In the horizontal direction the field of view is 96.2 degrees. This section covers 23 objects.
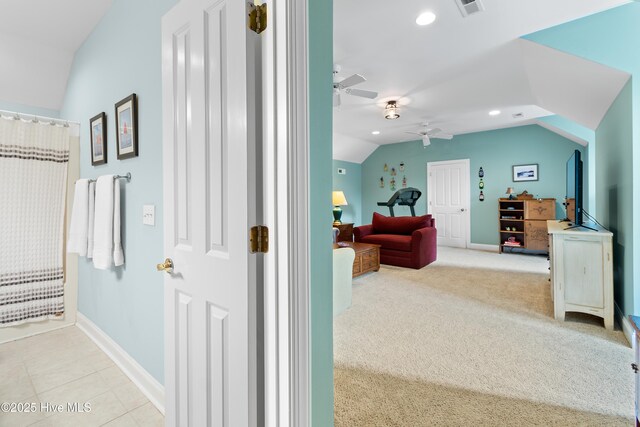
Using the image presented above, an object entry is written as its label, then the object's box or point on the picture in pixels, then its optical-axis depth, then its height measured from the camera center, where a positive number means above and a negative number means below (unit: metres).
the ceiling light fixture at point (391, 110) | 4.54 +1.60
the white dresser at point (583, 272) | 2.46 -0.57
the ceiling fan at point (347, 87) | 3.11 +1.44
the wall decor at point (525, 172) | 6.04 +0.77
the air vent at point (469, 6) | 2.22 +1.61
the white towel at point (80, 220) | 2.14 -0.05
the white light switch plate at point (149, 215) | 1.60 -0.01
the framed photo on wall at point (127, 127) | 1.72 +0.54
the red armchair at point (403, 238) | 4.69 -0.49
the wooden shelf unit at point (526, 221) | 5.70 -0.25
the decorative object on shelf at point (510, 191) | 6.21 +0.39
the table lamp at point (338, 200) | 6.30 +0.24
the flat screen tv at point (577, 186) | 2.83 +0.22
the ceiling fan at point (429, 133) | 5.61 +1.54
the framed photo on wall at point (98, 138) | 2.11 +0.57
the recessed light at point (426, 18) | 2.42 +1.65
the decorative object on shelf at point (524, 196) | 5.93 +0.26
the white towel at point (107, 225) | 1.85 -0.08
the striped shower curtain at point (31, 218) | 2.31 -0.04
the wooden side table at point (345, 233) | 6.12 -0.48
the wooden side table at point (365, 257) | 4.16 -0.71
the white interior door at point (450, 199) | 6.92 +0.25
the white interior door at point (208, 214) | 0.94 -0.01
